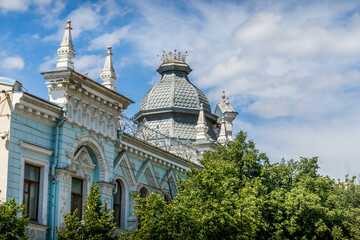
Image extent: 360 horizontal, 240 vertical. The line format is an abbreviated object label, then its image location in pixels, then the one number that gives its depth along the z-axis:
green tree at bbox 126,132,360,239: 22.94
